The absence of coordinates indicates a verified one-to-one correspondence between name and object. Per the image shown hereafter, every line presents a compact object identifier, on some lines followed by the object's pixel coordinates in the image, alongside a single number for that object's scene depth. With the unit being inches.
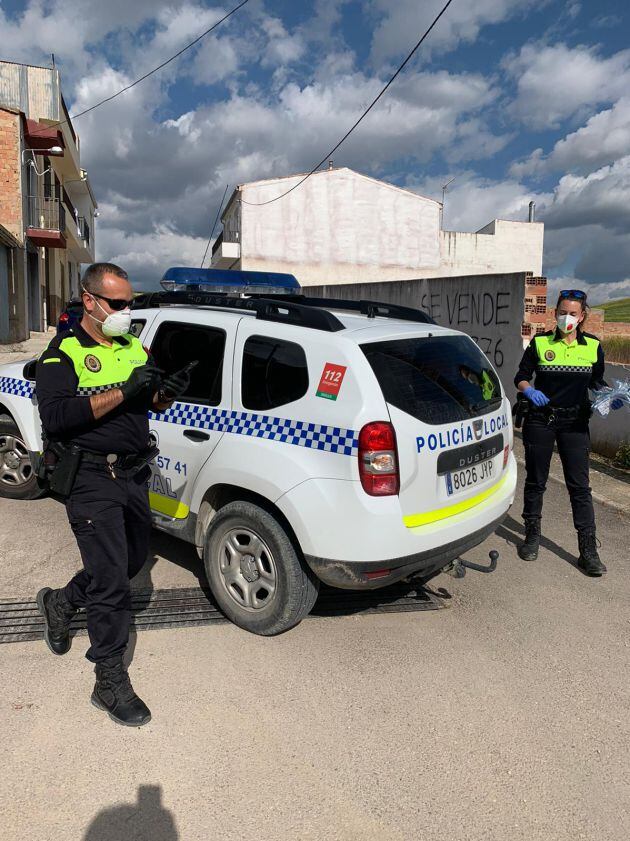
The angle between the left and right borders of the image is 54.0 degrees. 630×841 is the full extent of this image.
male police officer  99.2
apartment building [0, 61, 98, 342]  774.5
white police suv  112.4
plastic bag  187.3
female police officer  168.4
